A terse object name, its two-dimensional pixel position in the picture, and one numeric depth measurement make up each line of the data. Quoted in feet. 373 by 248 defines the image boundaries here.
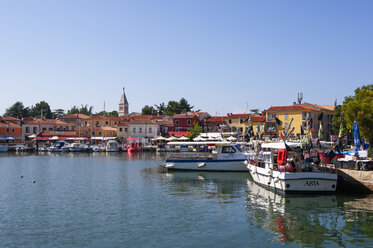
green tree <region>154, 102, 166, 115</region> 431.43
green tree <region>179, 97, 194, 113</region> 400.06
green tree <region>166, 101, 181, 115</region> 394.62
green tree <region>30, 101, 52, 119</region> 490.12
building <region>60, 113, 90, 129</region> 383.65
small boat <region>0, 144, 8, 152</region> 293.02
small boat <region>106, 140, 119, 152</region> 284.78
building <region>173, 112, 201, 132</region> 326.85
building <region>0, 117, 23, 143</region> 339.20
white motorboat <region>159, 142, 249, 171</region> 132.46
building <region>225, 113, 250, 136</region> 294.09
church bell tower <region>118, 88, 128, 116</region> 453.58
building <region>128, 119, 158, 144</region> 337.00
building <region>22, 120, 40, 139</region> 364.58
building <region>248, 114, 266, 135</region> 263.70
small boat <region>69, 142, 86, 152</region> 290.35
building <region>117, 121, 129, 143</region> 341.82
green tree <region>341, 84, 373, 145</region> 109.50
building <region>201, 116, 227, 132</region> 324.19
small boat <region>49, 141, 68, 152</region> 294.05
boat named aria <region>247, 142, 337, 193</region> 80.79
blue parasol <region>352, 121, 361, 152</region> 95.96
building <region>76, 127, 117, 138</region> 347.56
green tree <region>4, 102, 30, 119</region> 479.33
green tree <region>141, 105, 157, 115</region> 440.86
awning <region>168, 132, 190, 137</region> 321.21
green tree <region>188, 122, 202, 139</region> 288.02
